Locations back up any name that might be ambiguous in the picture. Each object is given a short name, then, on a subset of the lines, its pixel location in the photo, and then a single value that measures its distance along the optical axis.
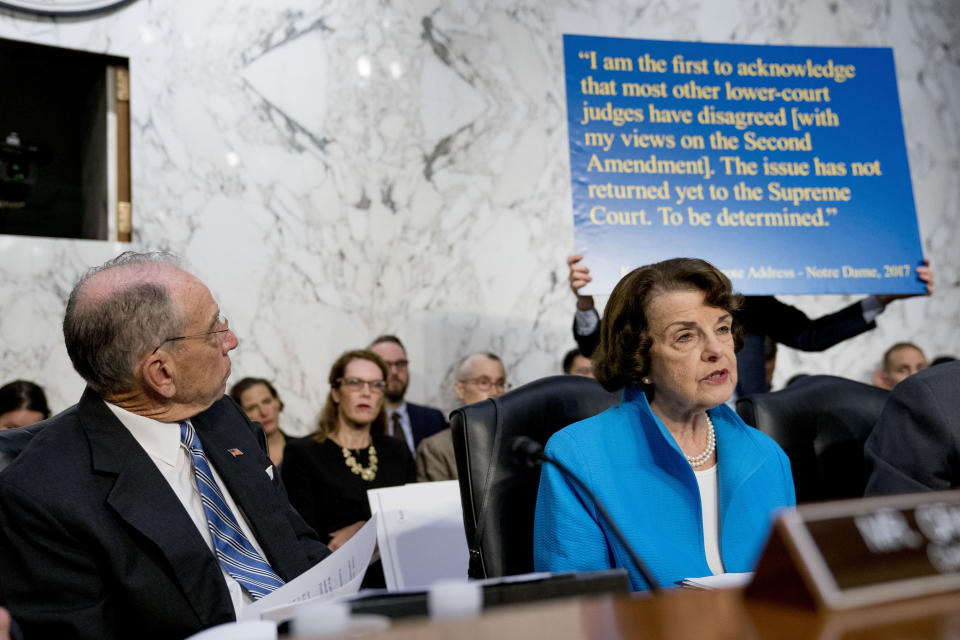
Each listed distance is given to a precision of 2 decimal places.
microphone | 1.16
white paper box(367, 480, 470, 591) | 2.33
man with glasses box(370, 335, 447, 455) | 4.82
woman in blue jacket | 1.76
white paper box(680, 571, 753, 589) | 1.23
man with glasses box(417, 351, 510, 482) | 4.75
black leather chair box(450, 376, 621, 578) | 1.95
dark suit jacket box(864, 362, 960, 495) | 1.75
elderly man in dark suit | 1.51
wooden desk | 0.56
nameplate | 0.61
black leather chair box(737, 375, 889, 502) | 2.33
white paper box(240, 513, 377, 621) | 1.28
